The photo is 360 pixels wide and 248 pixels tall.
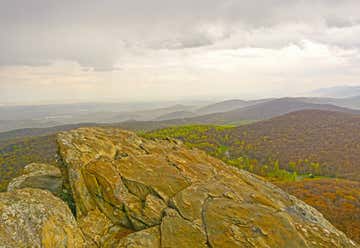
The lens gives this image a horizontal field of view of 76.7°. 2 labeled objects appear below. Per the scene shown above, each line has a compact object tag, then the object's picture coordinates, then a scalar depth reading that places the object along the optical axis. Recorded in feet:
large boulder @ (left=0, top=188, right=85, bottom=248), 38.45
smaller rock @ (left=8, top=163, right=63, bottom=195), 71.01
